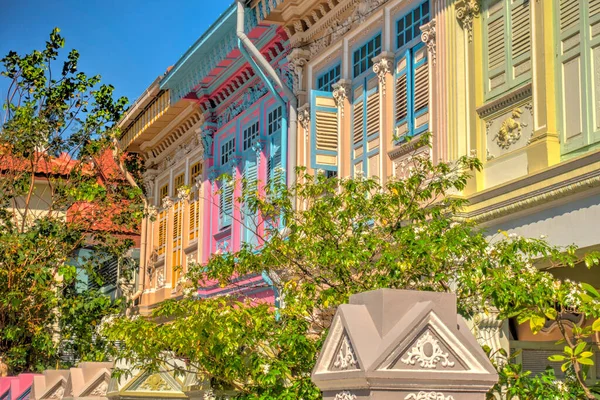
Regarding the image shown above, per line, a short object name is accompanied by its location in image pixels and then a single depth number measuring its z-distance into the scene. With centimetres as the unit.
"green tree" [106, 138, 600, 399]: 705
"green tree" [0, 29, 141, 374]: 1756
